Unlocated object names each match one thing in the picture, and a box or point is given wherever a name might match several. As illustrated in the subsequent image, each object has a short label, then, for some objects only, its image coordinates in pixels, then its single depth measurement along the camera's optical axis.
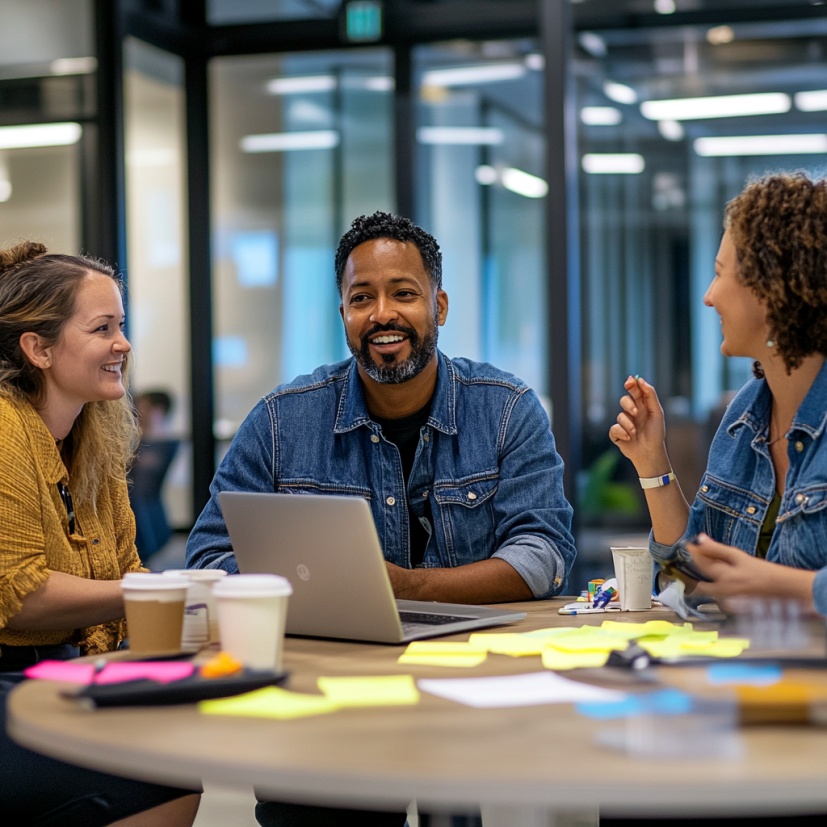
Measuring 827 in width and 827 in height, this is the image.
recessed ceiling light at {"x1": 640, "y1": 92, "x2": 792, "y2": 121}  5.26
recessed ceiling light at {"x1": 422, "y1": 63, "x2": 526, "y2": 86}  5.35
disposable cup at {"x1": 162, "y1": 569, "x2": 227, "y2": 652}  1.64
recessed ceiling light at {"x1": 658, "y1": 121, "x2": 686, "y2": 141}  5.45
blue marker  2.01
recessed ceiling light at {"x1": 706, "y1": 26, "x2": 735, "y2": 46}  5.15
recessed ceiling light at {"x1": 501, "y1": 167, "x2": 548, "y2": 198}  5.40
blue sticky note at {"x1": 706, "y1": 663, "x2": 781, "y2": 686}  1.25
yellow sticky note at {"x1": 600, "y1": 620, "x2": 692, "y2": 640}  1.69
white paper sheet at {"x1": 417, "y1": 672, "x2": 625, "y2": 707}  1.31
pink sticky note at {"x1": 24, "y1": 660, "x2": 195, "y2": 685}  1.37
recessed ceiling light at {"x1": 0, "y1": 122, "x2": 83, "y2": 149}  5.26
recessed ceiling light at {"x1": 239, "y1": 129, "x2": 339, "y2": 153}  5.83
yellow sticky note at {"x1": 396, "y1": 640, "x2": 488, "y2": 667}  1.53
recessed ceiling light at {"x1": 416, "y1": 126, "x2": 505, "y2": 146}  5.43
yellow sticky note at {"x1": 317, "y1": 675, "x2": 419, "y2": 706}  1.32
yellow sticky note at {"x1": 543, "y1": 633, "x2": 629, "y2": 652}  1.55
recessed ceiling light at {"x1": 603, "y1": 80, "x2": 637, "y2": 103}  5.38
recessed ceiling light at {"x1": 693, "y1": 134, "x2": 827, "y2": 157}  5.19
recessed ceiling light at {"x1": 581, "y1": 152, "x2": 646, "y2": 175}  5.50
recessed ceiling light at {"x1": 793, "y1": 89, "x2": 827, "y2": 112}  5.15
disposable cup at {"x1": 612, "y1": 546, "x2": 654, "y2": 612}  2.00
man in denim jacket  2.37
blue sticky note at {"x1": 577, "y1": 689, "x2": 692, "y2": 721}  1.24
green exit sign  5.18
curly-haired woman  1.89
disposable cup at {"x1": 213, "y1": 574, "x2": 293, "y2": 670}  1.42
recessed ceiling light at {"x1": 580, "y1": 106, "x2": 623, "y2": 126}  5.42
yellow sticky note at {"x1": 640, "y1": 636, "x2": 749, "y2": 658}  1.50
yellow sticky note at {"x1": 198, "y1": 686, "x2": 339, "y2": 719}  1.26
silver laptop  1.57
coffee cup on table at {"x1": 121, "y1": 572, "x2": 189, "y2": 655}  1.53
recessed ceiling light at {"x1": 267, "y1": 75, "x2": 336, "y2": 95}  5.73
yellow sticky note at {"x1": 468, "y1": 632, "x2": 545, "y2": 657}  1.59
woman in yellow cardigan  1.75
